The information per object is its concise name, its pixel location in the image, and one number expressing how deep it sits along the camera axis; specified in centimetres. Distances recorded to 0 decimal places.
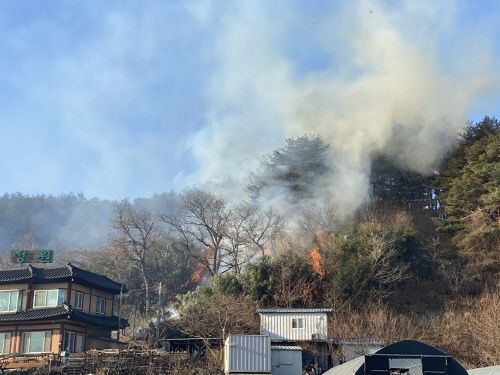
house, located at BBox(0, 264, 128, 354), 3656
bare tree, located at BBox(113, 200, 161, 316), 5041
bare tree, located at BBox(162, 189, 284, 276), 4903
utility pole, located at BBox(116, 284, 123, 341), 4212
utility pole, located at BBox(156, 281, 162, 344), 3712
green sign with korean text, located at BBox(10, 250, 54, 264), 4103
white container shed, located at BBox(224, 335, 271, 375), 3030
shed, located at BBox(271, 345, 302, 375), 3189
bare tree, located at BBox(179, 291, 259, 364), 3506
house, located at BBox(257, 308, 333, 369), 3488
